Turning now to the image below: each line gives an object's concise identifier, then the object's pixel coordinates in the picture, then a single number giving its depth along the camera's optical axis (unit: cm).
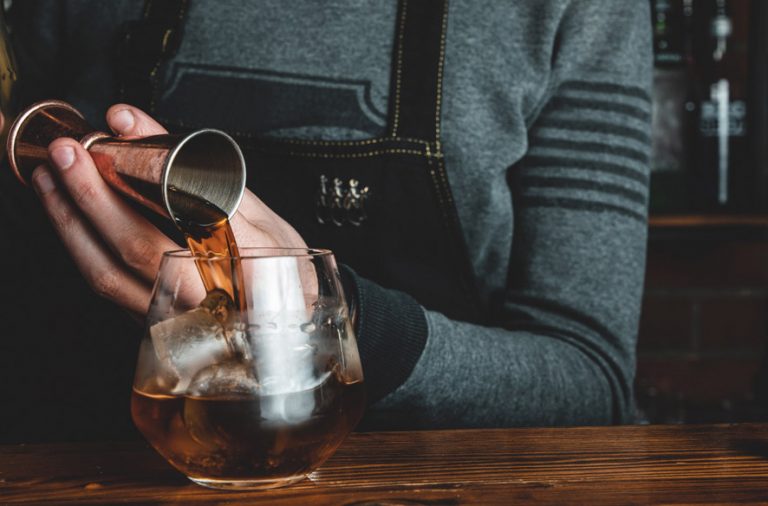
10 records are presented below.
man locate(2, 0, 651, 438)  114
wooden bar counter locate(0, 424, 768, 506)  55
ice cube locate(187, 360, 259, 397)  53
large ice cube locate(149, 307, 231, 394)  54
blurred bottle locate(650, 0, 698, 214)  198
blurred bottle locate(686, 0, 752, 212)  199
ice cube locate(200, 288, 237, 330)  54
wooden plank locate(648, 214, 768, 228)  191
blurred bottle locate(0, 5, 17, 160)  80
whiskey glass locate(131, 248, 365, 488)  53
